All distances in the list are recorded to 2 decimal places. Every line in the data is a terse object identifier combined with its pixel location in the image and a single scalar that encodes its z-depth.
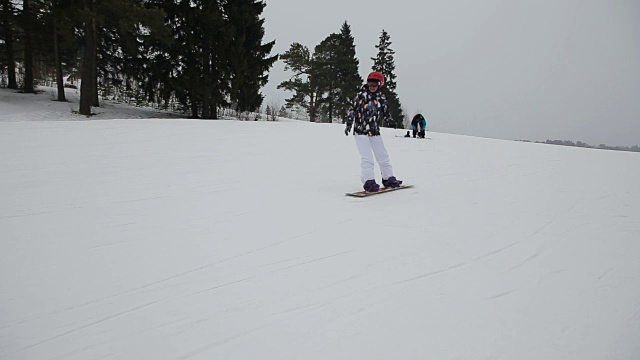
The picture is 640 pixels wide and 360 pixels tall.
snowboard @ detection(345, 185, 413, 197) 5.85
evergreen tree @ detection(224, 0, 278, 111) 23.27
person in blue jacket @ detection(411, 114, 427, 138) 16.31
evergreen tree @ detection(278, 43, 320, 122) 37.25
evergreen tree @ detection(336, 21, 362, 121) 41.22
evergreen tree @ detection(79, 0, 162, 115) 17.27
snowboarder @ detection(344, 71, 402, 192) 5.95
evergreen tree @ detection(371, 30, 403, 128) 46.03
